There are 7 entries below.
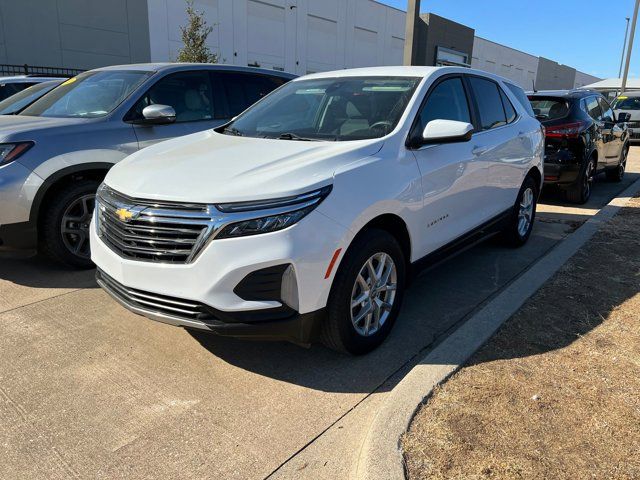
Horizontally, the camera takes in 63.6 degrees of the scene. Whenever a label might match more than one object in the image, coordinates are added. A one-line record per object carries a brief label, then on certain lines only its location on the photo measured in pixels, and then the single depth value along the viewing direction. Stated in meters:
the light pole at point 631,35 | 21.47
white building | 19.55
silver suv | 4.29
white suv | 2.70
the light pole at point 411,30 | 9.53
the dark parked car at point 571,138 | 7.73
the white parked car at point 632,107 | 17.05
